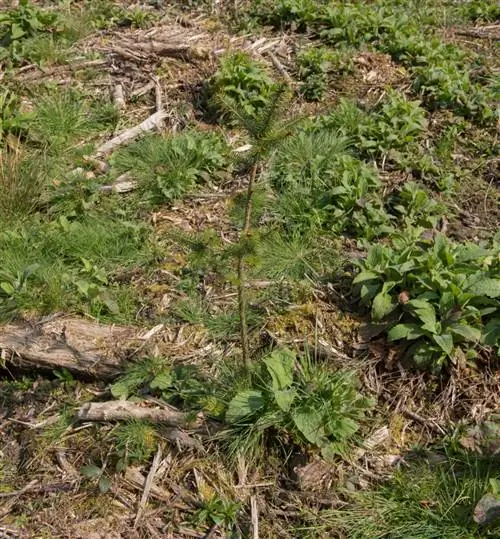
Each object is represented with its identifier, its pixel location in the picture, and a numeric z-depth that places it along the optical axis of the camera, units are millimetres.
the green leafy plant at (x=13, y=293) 3967
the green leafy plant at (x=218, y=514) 3199
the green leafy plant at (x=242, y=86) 5332
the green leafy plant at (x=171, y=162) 4812
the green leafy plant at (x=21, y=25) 5914
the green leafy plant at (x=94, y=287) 3994
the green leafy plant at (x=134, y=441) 3369
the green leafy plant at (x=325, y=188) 4441
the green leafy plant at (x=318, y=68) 5578
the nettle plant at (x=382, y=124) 4984
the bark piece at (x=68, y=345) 3768
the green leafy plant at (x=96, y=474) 3316
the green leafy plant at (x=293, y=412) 3297
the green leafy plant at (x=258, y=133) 2727
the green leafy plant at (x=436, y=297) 3572
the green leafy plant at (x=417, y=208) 4473
